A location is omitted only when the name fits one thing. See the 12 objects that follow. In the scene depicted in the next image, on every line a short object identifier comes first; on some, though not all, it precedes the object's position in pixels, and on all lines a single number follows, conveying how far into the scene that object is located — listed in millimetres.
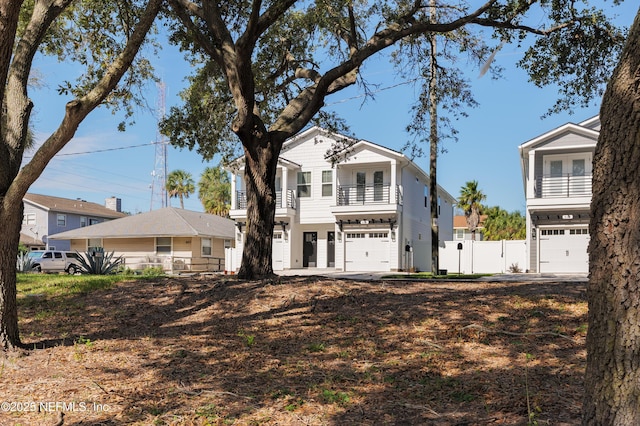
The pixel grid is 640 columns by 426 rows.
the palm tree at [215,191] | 52625
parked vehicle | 31547
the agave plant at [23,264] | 22014
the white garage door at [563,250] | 27219
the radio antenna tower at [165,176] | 54481
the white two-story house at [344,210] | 30625
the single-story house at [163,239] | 35062
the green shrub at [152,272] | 23842
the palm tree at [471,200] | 43406
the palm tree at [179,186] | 57562
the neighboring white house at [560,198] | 27031
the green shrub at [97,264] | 18859
